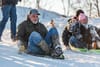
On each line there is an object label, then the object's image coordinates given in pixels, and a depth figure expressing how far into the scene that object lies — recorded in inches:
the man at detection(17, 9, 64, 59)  287.4
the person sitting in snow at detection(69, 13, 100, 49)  358.4
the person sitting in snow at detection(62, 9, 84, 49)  368.3
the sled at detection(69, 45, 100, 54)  347.3
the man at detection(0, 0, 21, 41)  385.3
